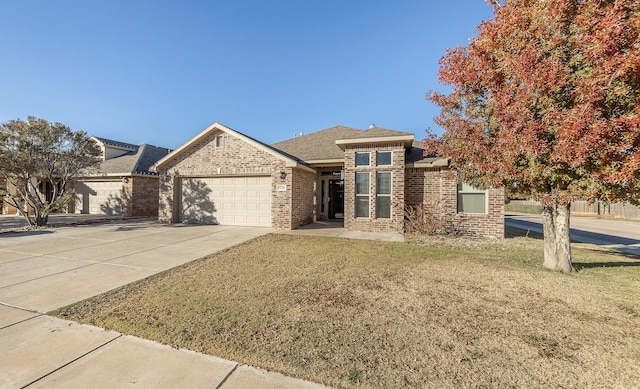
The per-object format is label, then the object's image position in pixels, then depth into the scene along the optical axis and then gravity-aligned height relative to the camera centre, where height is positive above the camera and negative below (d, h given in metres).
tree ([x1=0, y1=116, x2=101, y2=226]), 10.66 +1.69
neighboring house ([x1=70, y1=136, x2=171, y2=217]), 16.27 +0.47
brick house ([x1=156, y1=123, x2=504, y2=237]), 10.41 +0.46
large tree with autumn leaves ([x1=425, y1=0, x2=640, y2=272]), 4.11 +1.73
